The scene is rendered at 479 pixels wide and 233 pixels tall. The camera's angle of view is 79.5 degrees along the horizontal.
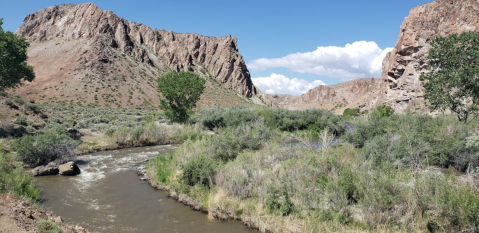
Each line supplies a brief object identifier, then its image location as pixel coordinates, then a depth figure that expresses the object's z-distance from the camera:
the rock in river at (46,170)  17.05
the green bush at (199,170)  13.42
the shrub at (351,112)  78.74
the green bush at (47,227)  7.46
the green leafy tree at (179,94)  37.41
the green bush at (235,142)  16.58
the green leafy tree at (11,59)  25.64
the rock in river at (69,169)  17.45
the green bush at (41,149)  18.59
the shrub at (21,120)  28.18
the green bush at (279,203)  10.52
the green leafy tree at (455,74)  18.92
